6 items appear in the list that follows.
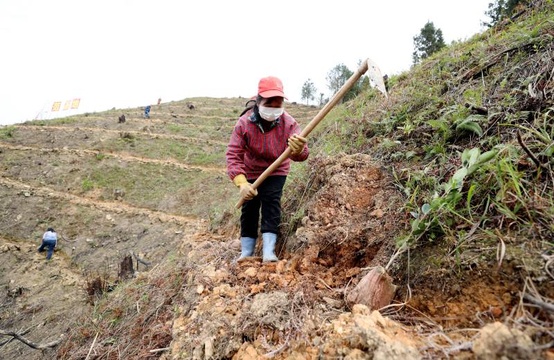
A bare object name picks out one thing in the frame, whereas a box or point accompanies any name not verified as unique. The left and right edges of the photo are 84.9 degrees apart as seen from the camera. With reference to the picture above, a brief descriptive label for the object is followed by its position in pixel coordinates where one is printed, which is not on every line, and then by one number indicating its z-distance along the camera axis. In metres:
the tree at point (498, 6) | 9.65
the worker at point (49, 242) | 8.57
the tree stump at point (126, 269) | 5.69
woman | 2.30
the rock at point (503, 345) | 0.79
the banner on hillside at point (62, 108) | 25.33
